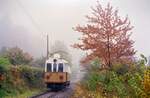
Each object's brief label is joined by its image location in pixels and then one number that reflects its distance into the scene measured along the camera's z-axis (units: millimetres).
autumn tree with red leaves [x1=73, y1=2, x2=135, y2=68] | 20516
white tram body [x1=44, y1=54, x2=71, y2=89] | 34438
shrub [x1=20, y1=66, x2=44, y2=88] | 33466
